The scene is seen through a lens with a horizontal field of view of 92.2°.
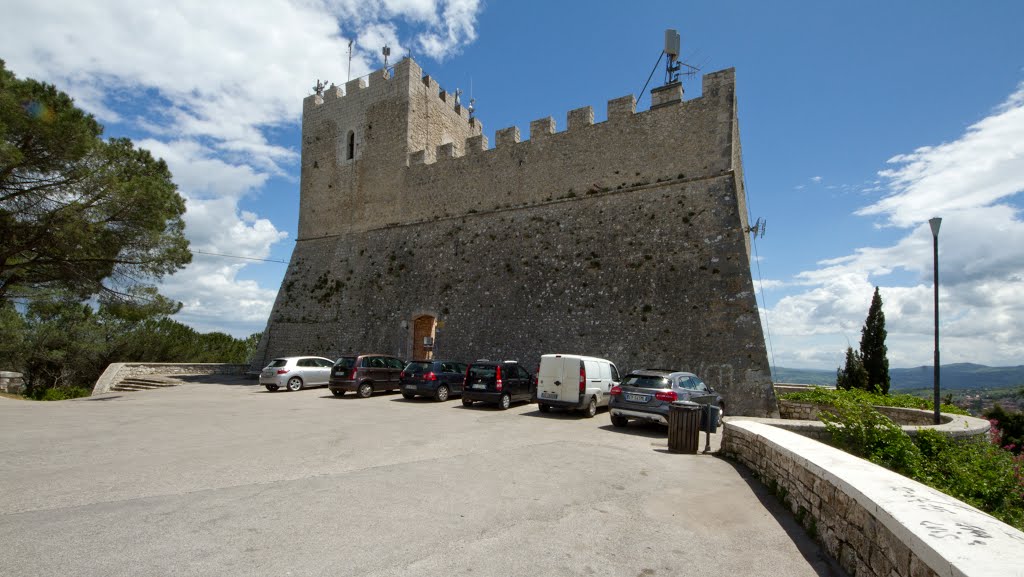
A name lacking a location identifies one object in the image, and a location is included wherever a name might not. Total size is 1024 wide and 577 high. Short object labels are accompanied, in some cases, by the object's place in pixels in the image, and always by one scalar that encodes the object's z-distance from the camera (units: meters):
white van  11.60
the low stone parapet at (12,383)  18.97
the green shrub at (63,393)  18.83
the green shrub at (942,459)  5.44
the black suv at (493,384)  12.93
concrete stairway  19.16
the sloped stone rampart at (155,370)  19.09
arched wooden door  20.05
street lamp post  9.98
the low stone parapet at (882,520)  2.41
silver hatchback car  17.06
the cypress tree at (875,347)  23.62
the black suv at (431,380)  14.12
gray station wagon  9.83
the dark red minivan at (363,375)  15.12
